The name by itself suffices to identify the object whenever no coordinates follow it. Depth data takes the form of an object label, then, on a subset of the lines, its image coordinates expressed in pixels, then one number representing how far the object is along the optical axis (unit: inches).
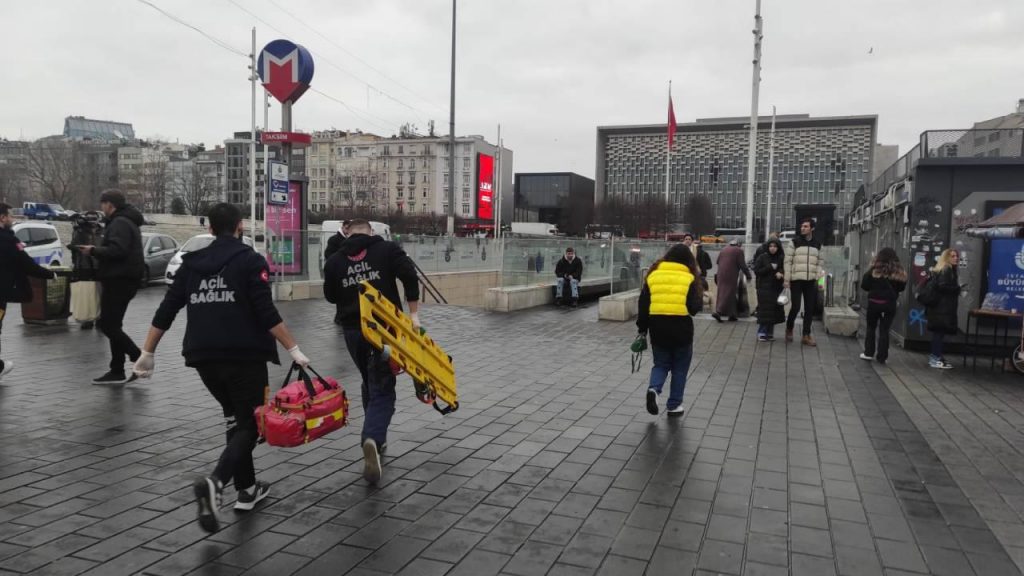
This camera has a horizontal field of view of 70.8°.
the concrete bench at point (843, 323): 495.2
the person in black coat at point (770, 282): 461.1
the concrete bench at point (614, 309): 565.0
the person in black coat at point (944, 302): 376.2
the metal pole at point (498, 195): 1605.6
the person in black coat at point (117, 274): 299.7
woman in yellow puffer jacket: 259.0
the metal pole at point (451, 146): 1212.5
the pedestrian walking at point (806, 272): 453.2
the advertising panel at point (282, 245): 701.3
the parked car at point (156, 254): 815.1
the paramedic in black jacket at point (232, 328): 157.1
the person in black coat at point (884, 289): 387.5
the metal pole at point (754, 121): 805.2
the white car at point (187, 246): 695.2
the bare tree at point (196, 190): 3363.7
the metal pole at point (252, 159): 796.3
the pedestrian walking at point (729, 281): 560.7
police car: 660.7
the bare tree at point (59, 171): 2689.5
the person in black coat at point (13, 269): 285.6
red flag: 1213.1
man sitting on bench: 691.4
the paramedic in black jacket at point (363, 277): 200.1
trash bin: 460.8
